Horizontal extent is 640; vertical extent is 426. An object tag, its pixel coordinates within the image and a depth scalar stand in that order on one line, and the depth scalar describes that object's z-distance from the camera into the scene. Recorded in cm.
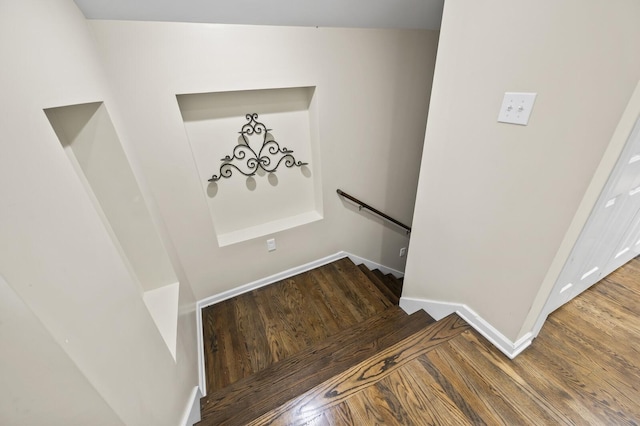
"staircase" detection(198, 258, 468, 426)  126
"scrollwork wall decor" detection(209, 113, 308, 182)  192
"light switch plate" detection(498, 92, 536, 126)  96
